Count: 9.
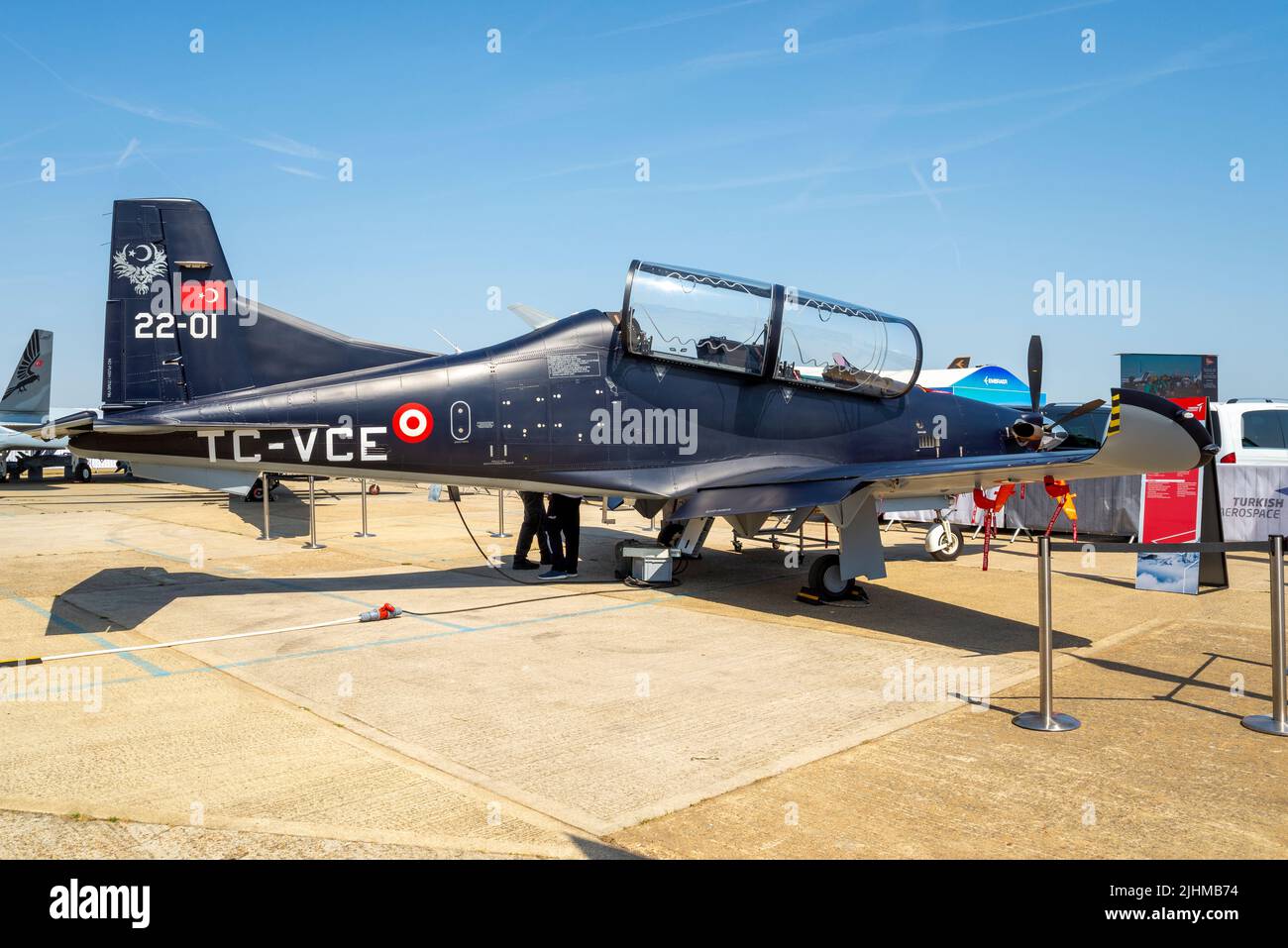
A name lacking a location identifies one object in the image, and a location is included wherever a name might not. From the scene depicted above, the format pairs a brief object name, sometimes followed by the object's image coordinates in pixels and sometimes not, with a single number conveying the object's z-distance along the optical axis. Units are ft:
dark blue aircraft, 32.12
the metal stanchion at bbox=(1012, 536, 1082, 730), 19.42
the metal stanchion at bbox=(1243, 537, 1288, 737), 19.11
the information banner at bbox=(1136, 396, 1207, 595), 38.14
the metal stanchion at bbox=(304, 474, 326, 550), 52.88
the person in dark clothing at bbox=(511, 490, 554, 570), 42.63
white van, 53.99
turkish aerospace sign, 50.47
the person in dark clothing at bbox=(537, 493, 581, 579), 40.98
